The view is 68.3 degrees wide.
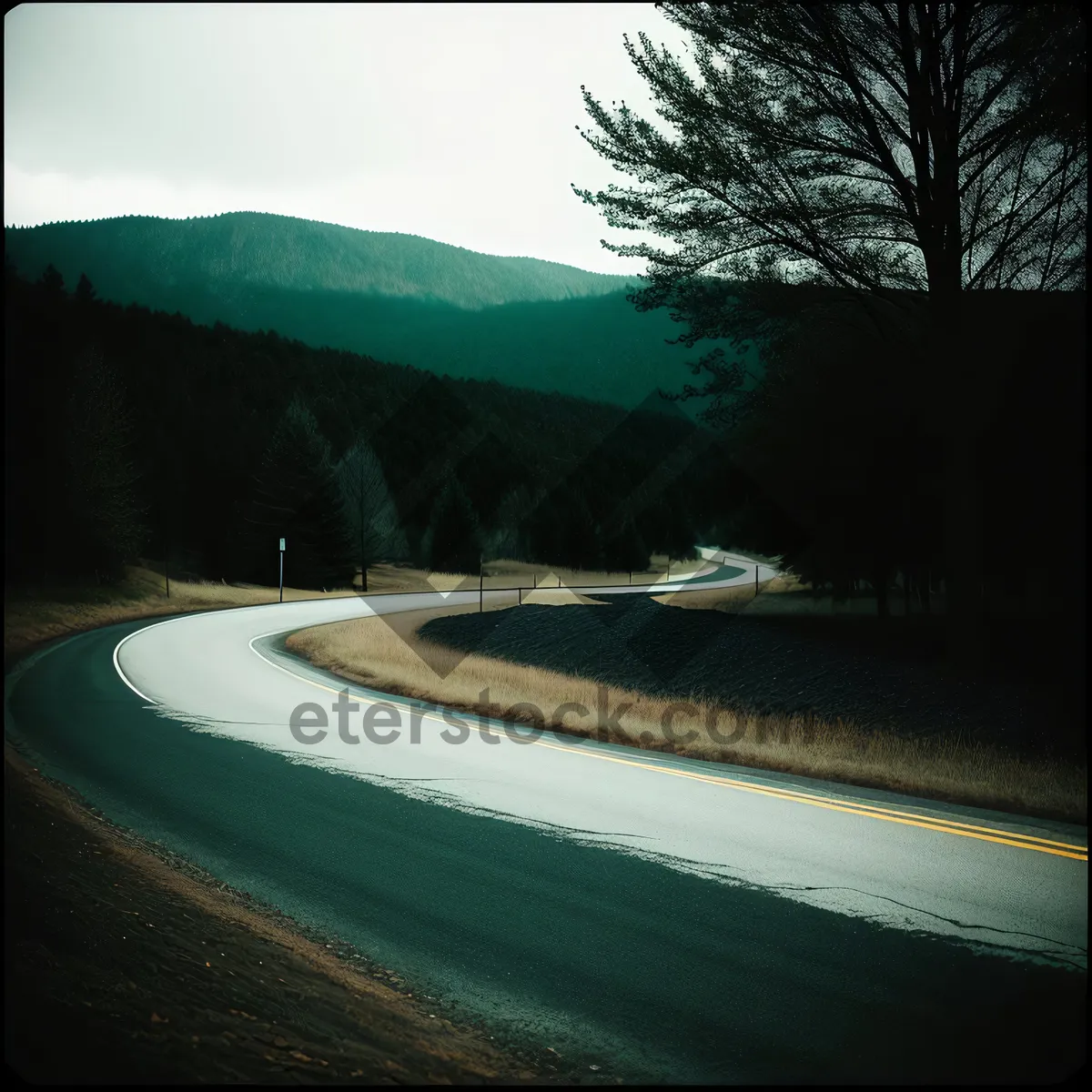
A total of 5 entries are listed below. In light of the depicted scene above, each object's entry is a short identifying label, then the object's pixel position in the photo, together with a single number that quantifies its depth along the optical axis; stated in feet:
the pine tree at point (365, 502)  171.53
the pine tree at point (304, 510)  170.40
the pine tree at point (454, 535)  199.52
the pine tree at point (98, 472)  92.12
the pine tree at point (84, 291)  267.80
